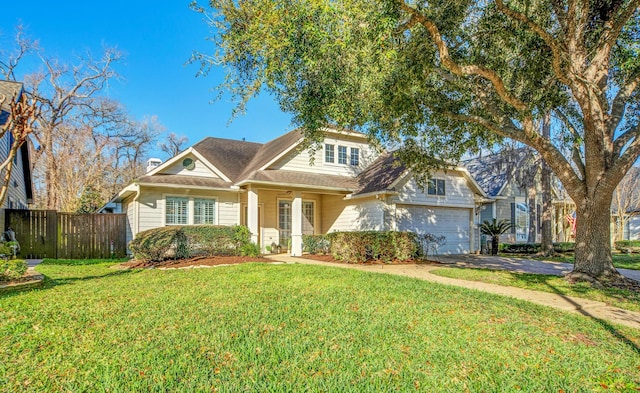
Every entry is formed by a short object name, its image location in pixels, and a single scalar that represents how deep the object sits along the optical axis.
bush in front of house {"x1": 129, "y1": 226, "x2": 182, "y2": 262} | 12.14
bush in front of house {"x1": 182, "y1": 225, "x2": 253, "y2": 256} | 13.30
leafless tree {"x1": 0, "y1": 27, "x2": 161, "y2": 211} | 26.44
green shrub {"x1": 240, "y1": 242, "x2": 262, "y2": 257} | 13.75
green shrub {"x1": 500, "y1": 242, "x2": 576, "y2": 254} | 19.73
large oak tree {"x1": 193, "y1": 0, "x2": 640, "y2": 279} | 7.98
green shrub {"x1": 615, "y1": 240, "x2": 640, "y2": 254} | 22.24
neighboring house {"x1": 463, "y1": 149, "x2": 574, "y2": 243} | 23.22
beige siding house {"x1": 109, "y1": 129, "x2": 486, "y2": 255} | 14.84
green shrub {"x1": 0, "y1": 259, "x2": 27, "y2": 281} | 7.26
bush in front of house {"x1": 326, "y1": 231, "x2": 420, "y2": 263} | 13.24
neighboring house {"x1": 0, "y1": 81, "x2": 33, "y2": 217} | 13.09
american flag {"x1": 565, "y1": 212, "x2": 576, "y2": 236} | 24.30
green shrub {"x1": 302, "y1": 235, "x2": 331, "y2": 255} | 15.82
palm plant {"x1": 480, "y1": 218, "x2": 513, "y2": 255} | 19.06
